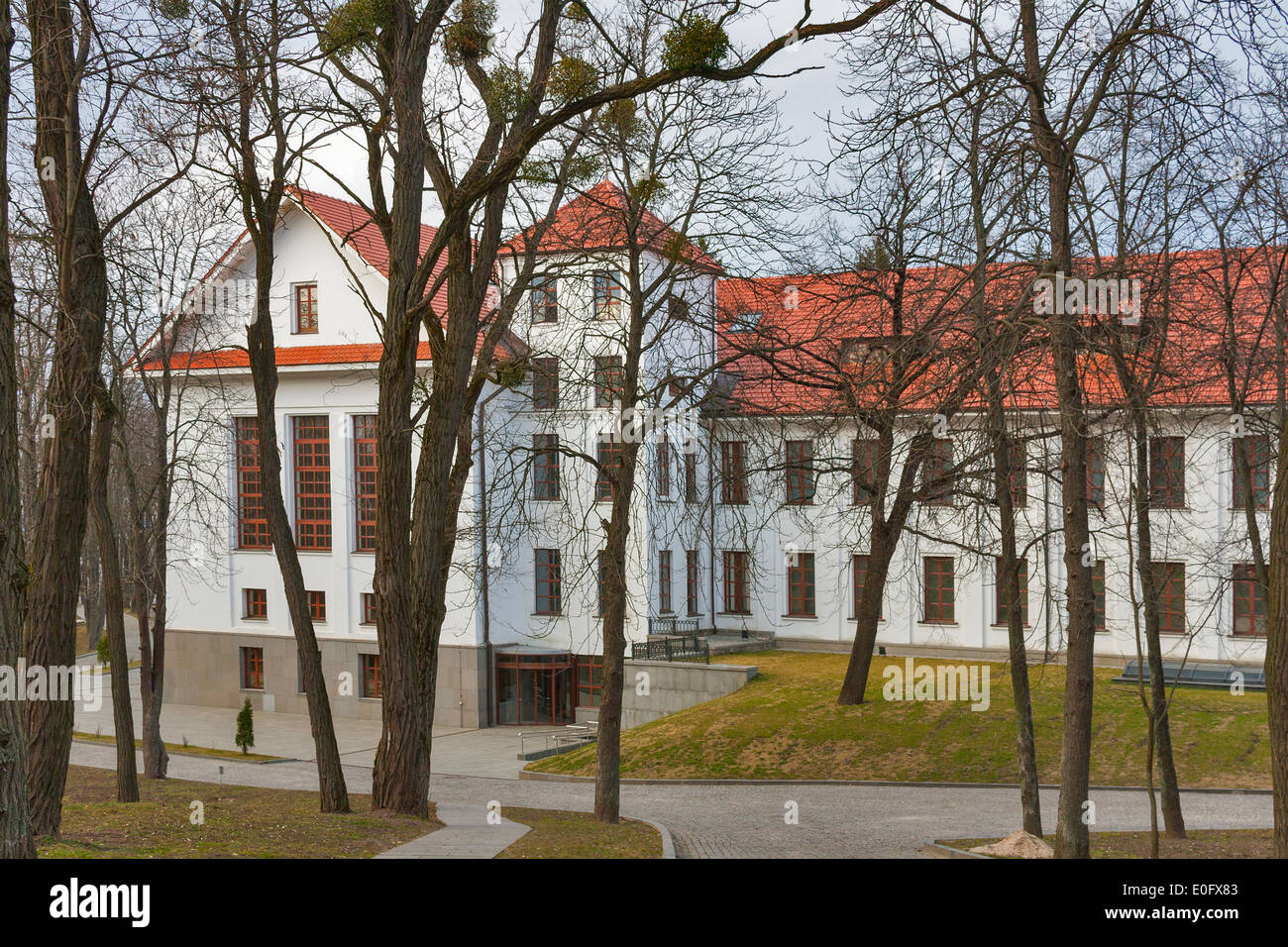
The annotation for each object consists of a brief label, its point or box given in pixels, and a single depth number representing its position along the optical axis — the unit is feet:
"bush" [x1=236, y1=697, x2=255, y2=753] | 110.73
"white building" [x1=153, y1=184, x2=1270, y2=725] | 112.27
